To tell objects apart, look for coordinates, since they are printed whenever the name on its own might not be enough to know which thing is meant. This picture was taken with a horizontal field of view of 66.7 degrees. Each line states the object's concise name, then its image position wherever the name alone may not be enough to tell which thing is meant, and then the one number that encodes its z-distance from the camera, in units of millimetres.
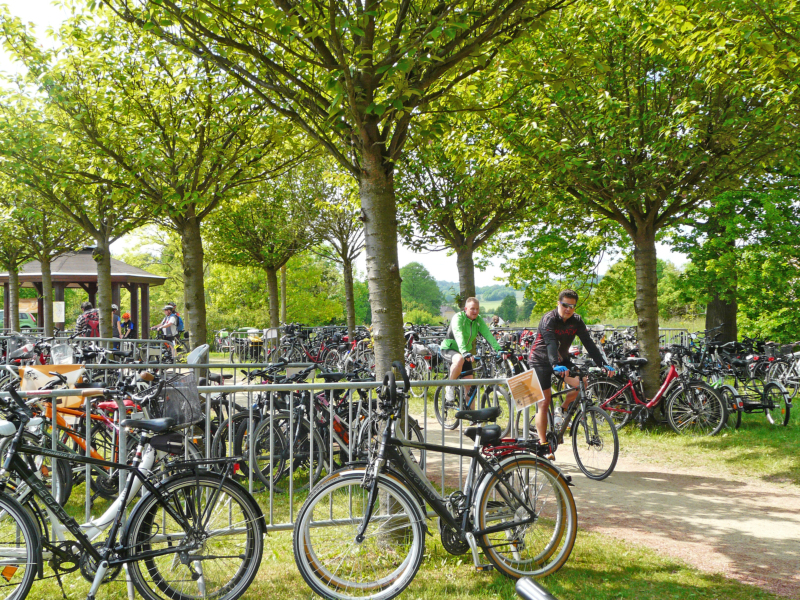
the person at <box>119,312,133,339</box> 18647
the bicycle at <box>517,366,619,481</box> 6676
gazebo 23156
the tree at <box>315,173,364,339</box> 20062
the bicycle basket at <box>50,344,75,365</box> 6883
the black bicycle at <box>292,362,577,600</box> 3621
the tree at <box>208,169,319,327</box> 20281
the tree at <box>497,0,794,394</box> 8016
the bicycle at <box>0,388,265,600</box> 3365
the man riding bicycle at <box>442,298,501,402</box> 8805
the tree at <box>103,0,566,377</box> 4090
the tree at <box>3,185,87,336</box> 18094
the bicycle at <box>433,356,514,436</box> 7341
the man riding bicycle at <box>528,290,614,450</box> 6656
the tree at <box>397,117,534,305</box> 14789
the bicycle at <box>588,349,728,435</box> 8617
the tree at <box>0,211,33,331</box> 18359
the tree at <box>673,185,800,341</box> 16062
